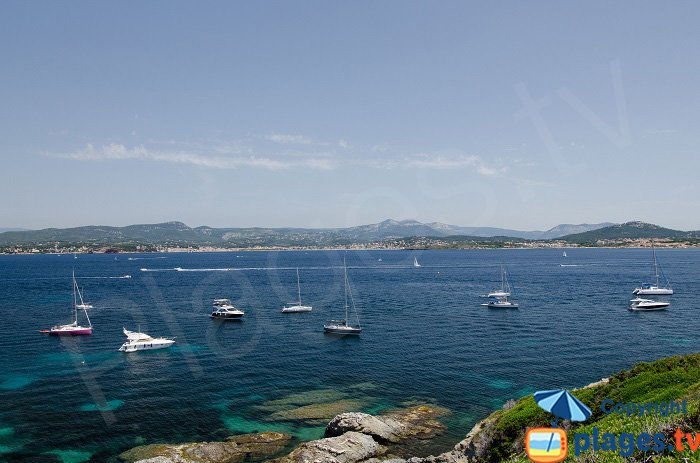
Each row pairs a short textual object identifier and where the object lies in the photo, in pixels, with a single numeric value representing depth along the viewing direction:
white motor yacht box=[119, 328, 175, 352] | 66.75
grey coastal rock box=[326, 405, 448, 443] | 35.69
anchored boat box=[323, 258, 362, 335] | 75.81
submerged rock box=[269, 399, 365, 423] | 40.62
